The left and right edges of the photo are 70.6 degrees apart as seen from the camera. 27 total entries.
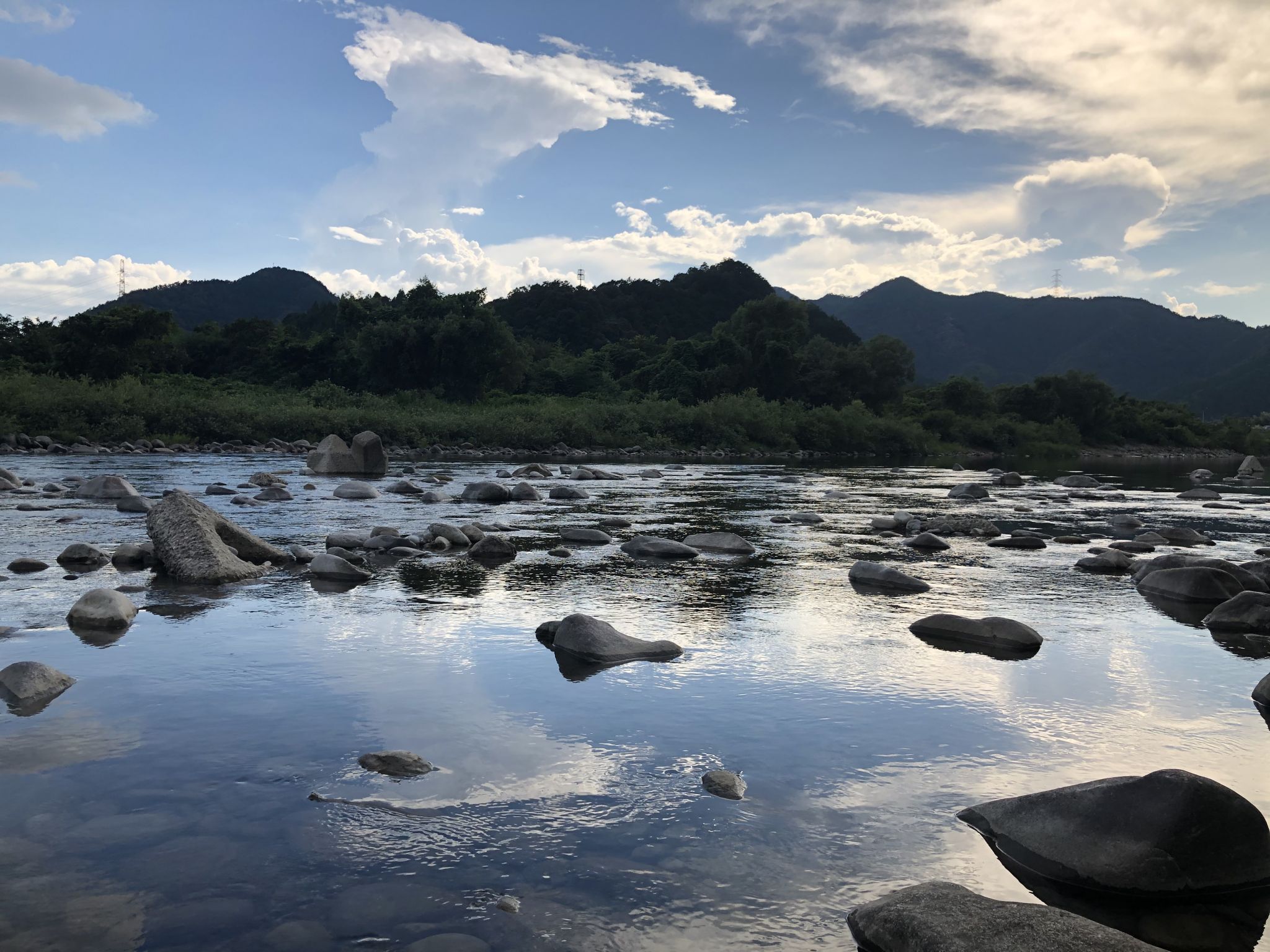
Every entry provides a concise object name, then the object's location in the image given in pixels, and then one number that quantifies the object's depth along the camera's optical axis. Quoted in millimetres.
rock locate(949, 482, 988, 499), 22297
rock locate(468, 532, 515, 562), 10758
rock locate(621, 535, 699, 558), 11117
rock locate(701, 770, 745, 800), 3836
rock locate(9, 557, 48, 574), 8948
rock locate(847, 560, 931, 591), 9195
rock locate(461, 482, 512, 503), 18500
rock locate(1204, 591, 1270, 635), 7465
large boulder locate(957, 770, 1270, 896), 3201
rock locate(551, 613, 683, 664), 6090
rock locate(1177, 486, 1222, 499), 23938
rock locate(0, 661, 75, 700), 4895
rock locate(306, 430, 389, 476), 25953
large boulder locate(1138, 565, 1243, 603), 8734
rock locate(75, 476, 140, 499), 16453
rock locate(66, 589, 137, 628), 6641
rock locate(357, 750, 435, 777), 3992
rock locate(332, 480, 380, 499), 18234
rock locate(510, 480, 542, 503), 18891
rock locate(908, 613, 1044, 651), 6707
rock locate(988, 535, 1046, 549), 12797
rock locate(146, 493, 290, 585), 8812
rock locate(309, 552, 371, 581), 9070
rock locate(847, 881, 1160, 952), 2506
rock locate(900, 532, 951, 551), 12414
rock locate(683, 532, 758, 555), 11828
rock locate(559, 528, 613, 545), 12406
